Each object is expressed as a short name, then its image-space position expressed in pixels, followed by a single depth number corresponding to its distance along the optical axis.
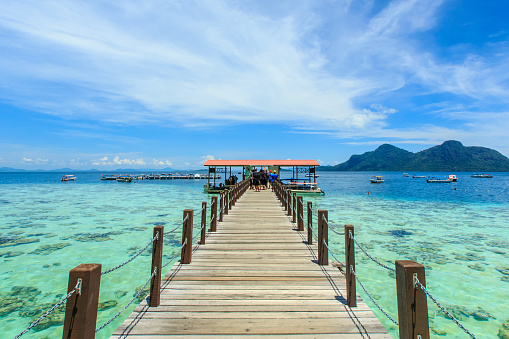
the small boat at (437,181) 78.53
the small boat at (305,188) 36.16
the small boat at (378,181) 76.16
